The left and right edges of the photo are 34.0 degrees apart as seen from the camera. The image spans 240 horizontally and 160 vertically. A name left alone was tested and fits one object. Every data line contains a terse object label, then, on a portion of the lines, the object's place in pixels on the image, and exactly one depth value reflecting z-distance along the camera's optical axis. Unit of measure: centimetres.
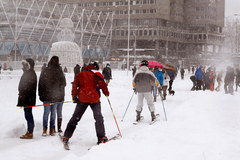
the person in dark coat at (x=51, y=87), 831
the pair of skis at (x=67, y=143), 723
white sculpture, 3506
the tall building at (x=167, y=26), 9012
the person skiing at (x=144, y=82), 1065
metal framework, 6675
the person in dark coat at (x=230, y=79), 2198
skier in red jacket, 740
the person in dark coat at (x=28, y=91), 812
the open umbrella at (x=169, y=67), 1981
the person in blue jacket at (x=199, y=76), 2383
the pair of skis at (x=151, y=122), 1028
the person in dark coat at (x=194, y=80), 2498
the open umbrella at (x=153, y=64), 1757
